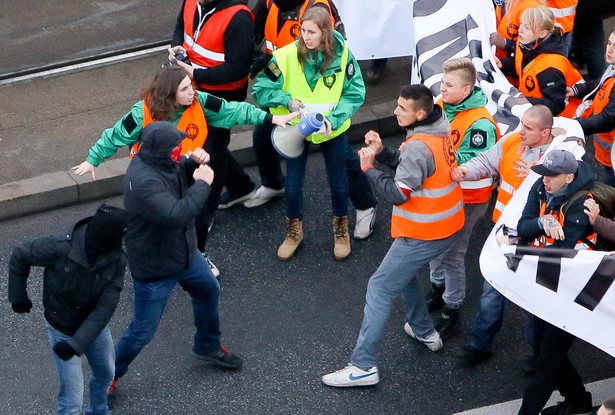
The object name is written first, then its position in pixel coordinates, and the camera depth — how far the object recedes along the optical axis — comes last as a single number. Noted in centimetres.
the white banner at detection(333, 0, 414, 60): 1722
